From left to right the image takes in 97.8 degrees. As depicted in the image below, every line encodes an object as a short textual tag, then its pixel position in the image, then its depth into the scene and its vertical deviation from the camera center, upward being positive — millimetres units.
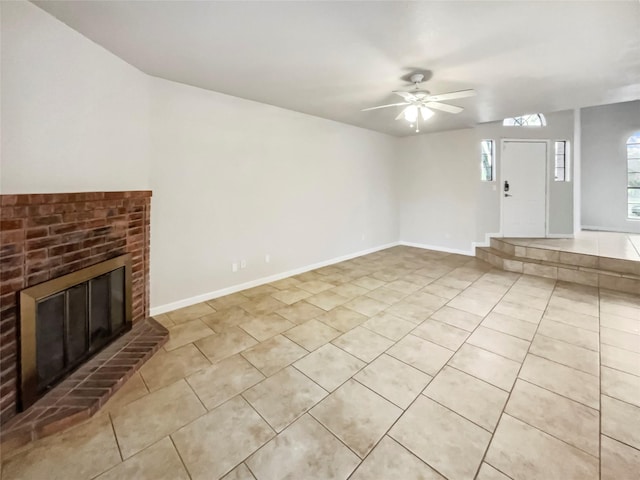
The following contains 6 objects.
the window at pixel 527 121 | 5742 +2335
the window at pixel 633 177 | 6797 +1417
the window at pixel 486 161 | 5812 +1548
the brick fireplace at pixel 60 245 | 1689 -73
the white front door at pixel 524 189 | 5773 +959
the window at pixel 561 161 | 5727 +1517
